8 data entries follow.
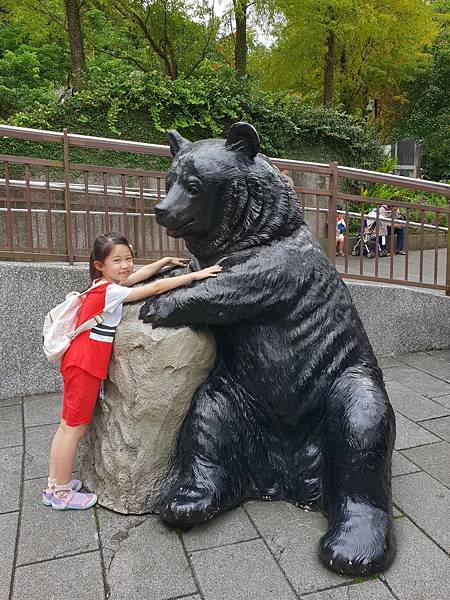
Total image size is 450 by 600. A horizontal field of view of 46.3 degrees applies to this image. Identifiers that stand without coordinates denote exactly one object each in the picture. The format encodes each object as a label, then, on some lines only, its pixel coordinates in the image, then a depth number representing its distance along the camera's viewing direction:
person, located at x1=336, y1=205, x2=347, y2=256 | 9.56
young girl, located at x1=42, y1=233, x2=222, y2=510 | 2.64
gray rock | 2.59
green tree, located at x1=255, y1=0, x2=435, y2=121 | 13.62
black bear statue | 2.46
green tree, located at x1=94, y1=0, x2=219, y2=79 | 12.88
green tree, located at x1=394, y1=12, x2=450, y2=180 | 19.69
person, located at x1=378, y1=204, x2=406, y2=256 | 10.77
